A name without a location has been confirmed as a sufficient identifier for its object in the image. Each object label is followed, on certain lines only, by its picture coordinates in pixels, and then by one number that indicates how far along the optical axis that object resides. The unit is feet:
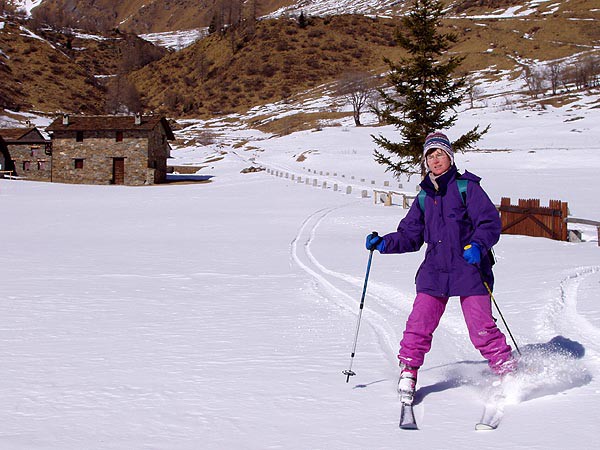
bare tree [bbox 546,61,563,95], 310.24
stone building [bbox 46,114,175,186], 177.37
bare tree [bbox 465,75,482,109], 312.29
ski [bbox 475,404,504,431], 12.89
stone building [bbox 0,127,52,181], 191.52
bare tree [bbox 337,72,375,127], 331.41
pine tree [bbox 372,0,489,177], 98.32
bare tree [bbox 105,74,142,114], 448.65
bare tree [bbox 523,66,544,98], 315.53
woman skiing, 14.58
